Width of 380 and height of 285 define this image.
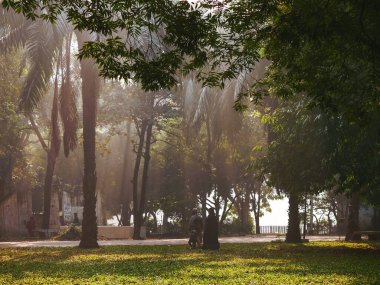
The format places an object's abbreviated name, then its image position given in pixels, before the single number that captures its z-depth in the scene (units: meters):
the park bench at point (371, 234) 30.57
